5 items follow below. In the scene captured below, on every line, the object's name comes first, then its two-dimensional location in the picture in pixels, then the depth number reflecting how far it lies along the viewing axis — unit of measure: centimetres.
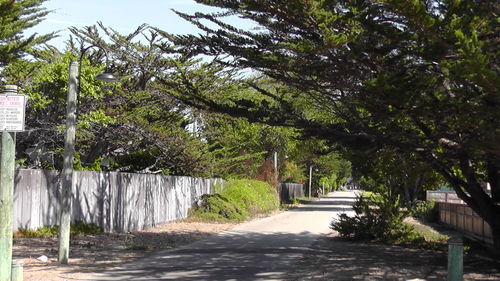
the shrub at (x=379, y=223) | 1703
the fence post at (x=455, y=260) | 844
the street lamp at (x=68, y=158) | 1126
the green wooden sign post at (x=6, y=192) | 796
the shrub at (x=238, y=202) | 2461
